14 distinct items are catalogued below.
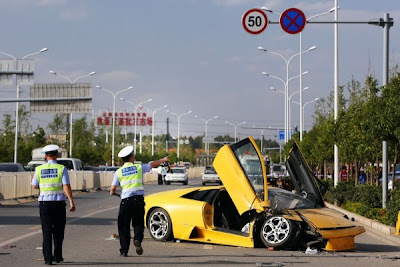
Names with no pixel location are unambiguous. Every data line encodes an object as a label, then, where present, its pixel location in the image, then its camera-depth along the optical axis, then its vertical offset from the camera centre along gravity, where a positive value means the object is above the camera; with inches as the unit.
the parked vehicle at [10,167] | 1554.5 -14.9
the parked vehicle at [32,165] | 1844.2 -13.0
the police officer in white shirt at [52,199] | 474.6 -21.6
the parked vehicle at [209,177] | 2583.7 -46.7
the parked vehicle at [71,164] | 1847.9 -9.8
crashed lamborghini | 583.5 -36.3
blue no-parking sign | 943.7 +150.9
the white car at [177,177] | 2571.4 -47.8
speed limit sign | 944.9 +150.3
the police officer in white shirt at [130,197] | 523.2 -22.0
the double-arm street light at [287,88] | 2468.0 +247.5
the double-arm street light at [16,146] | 2461.0 +34.1
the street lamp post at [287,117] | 3109.3 +157.8
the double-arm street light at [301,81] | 2365.9 +219.9
